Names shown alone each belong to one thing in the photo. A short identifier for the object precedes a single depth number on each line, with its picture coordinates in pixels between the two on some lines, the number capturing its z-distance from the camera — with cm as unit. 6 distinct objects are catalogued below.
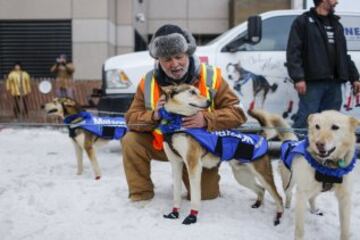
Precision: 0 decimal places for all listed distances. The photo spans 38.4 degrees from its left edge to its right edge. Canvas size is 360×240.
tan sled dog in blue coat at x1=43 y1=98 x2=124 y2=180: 589
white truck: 632
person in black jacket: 550
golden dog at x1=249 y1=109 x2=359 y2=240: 319
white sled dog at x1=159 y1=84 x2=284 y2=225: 367
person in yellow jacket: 1236
